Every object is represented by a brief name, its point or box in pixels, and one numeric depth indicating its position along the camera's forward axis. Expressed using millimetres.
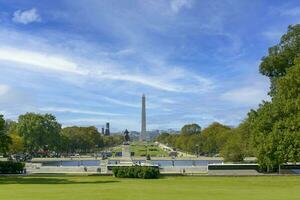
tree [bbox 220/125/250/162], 80562
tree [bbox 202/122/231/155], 123062
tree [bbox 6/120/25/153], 101938
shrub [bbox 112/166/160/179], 45469
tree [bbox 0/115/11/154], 51388
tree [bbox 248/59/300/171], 43900
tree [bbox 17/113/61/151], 119875
